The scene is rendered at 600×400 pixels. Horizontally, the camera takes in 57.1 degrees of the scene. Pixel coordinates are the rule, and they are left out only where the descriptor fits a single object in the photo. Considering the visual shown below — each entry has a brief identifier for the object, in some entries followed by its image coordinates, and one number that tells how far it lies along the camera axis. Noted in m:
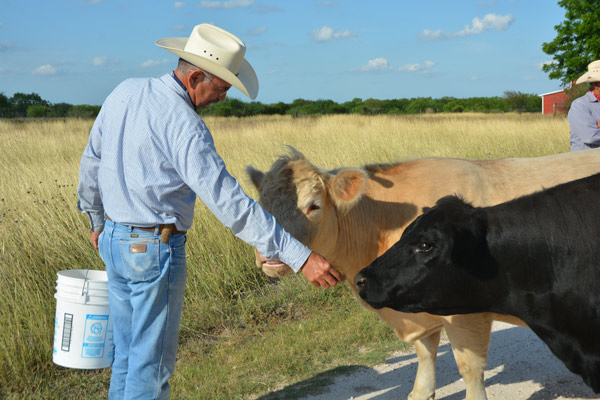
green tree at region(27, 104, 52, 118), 33.23
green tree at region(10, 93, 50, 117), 34.97
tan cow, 3.83
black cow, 2.90
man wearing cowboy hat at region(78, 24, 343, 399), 2.90
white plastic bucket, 3.47
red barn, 54.50
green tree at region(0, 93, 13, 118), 31.81
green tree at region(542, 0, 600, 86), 34.78
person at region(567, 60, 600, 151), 6.17
